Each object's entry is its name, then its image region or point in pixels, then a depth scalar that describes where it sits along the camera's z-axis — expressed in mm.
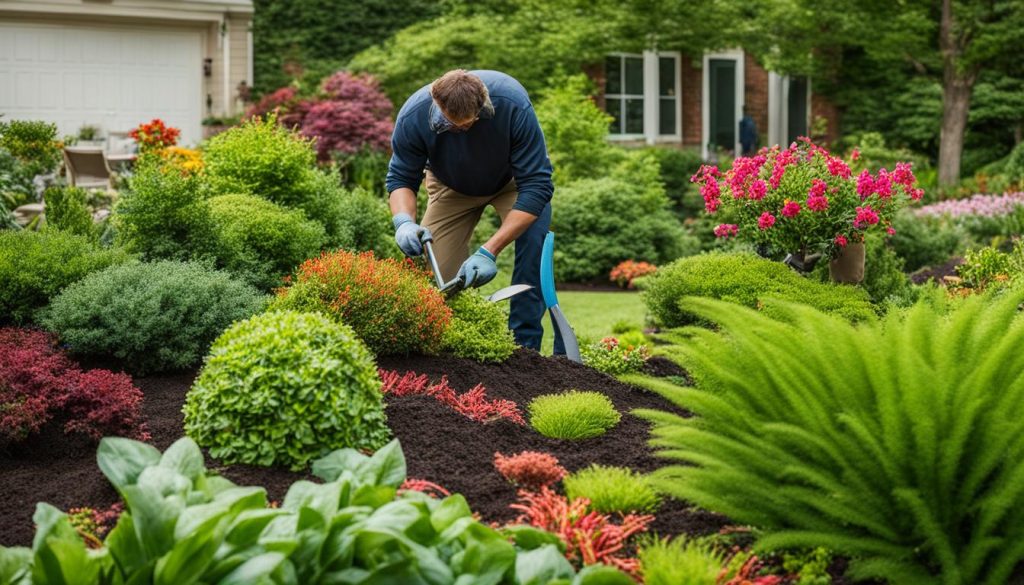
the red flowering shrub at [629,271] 13258
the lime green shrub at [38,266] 5773
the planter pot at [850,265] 7375
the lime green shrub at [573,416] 4773
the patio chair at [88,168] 15103
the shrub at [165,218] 6711
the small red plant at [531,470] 3906
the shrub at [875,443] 3160
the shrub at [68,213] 7430
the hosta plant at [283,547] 2748
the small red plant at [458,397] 5062
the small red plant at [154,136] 13023
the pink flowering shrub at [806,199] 7160
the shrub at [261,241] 6961
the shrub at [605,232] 13727
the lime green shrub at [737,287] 6568
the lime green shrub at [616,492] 3693
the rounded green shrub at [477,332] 6148
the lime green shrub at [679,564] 3012
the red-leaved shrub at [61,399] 4438
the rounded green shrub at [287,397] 3996
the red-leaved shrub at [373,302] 5668
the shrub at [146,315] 5531
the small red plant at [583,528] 3258
